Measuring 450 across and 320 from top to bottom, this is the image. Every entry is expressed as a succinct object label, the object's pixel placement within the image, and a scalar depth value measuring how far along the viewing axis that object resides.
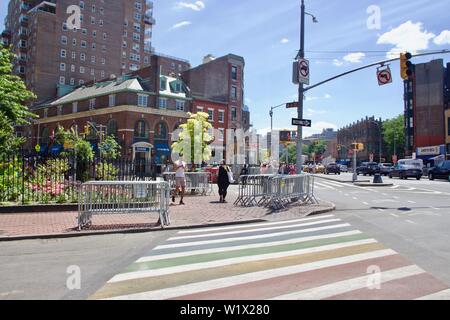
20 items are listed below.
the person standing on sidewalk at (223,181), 16.85
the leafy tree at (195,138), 32.33
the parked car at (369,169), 52.02
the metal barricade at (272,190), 14.93
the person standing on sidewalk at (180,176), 15.89
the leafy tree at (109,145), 27.85
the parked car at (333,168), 57.35
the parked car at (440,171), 37.47
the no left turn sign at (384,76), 18.02
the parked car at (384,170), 52.37
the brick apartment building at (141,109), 53.50
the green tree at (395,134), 96.31
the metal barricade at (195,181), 20.00
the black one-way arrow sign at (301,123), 16.88
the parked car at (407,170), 40.76
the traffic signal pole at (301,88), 17.48
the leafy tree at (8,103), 13.66
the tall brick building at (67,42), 73.19
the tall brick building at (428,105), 70.49
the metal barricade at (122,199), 10.57
